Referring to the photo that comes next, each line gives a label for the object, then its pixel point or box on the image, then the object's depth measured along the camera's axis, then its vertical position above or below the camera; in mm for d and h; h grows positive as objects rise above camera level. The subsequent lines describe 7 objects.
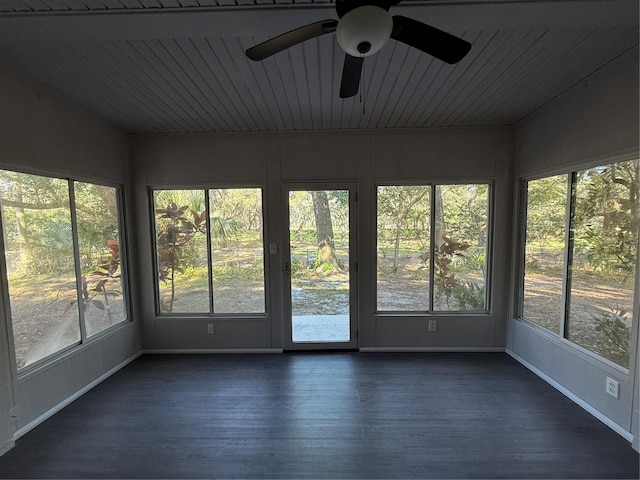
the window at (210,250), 3654 -288
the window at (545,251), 2848 -290
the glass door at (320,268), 3625 -516
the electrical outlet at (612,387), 2225 -1252
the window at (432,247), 3586 -279
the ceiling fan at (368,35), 1182 +839
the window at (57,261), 2301 -289
